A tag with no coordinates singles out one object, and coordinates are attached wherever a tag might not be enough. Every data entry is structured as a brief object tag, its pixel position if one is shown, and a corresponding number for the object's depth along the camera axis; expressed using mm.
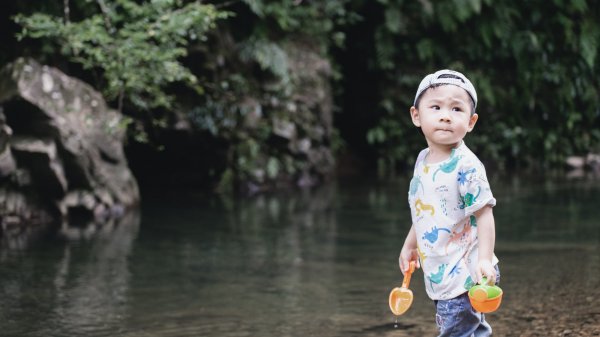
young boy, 3104
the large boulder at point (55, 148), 8977
